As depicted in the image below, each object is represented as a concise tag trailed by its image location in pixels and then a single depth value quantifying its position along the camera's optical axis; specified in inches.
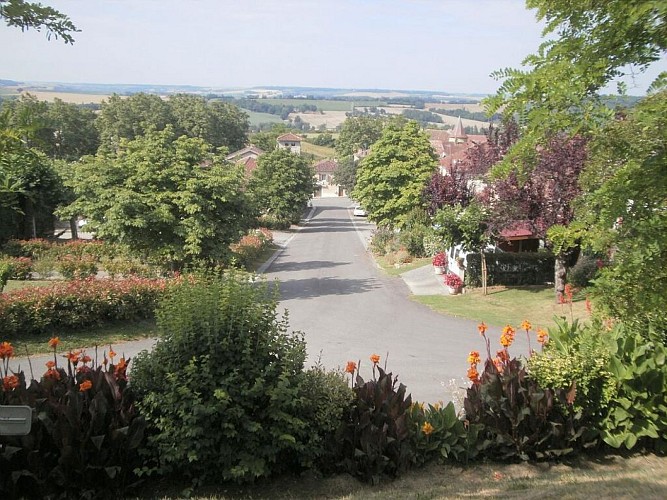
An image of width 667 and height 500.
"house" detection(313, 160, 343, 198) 4603.8
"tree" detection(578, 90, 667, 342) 173.9
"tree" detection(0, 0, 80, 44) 165.2
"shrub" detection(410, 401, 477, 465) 247.1
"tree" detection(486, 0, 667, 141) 173.0
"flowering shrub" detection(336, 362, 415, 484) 235.0
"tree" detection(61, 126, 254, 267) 753.0
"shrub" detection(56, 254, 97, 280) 890.7
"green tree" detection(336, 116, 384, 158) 4899.1
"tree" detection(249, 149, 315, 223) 2076.8
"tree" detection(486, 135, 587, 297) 686.5
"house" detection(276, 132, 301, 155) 5191.9
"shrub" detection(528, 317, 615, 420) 255.8
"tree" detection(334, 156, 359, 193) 3769.7
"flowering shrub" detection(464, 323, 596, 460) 252.7
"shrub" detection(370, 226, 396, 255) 1432.1
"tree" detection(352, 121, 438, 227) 1465.3
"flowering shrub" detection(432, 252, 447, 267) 1031.6
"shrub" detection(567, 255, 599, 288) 815.5
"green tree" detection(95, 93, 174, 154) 2738.7
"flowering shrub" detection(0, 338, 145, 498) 209.8
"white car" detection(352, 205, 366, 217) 2819.9
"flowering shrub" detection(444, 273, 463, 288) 862.5
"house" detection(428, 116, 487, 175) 2867.4
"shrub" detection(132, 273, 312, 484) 217.3
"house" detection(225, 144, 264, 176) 3702.0
